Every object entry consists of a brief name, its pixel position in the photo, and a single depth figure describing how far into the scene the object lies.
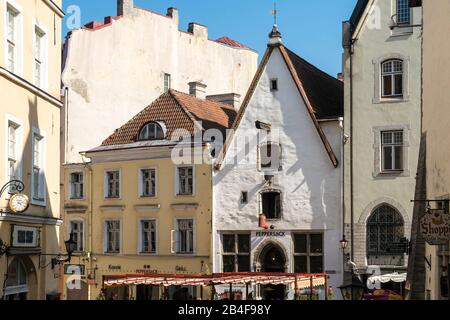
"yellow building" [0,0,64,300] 19.39
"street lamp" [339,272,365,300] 20.69
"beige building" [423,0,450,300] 18.42
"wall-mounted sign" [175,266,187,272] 36.38
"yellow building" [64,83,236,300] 36.59
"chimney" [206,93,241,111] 43.38
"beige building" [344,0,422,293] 32.66
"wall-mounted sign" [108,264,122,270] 37.88
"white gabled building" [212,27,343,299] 34.31
